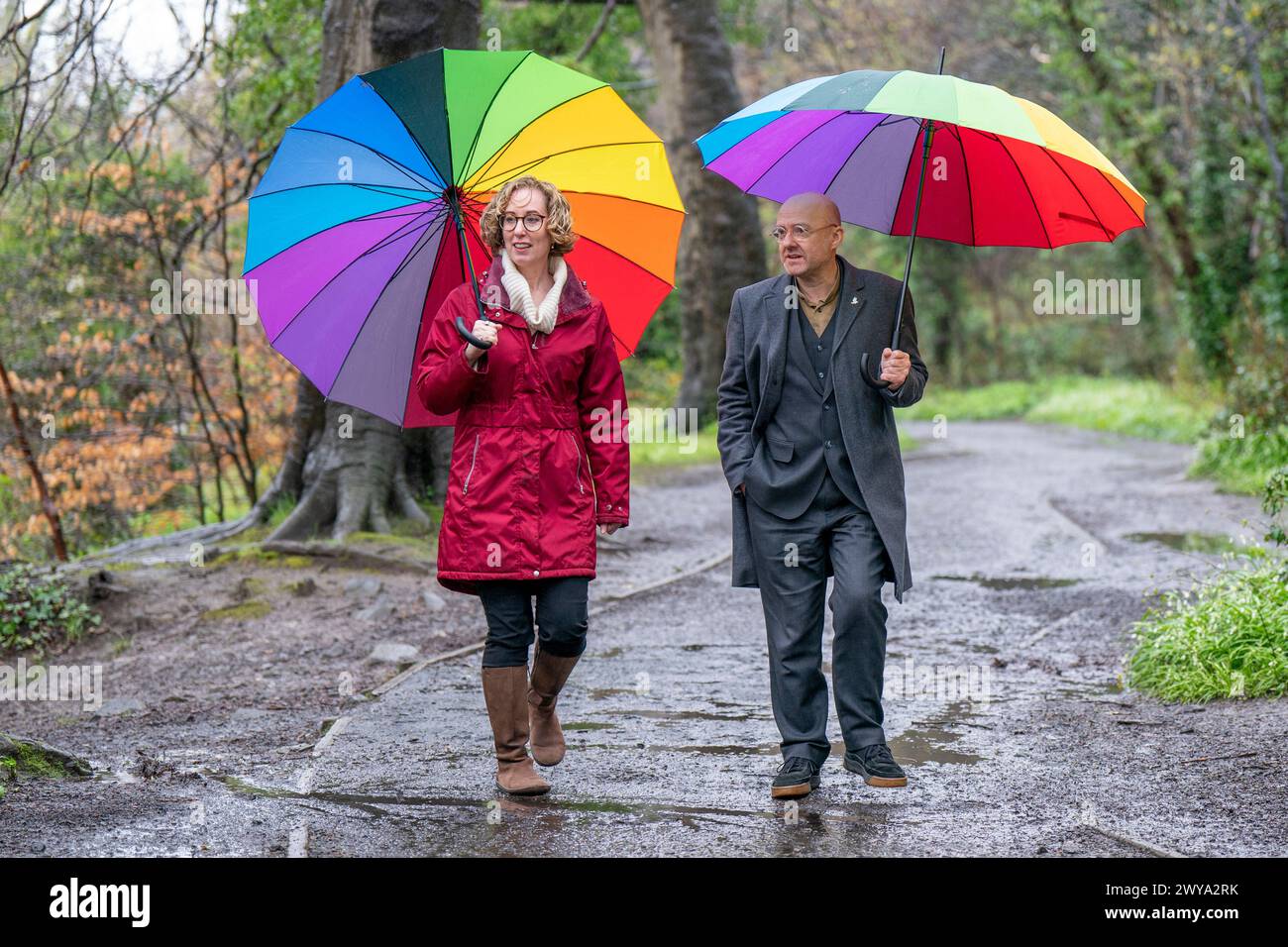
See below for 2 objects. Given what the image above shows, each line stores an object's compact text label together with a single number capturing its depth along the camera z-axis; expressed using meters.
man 9.64
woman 9.33
